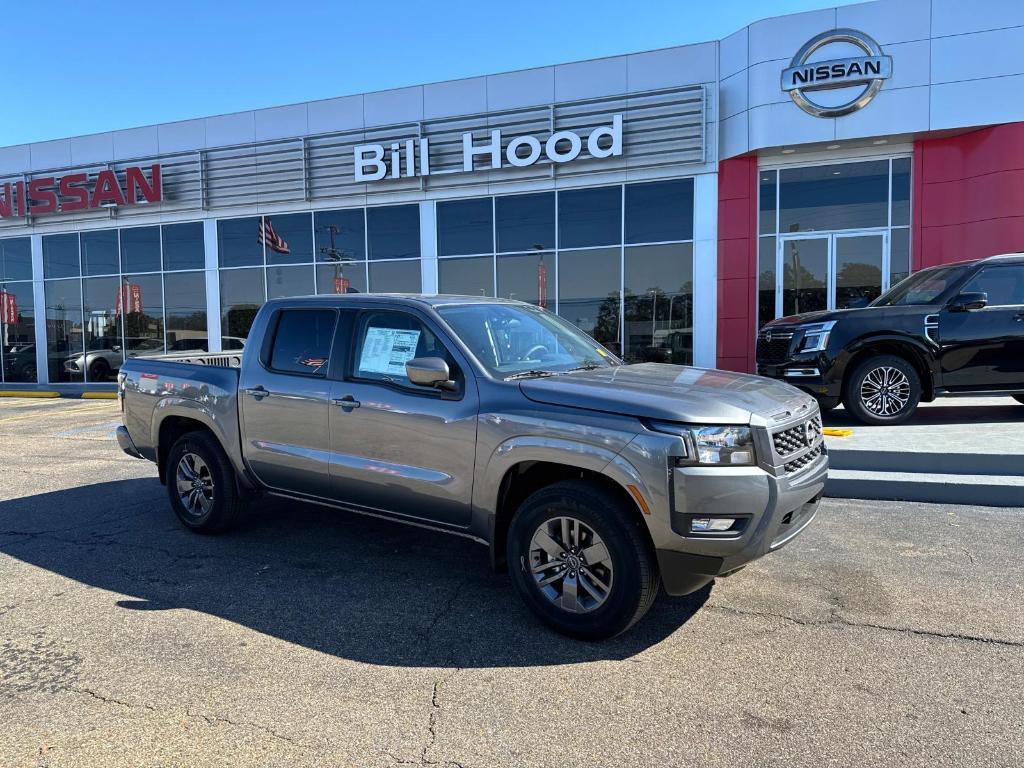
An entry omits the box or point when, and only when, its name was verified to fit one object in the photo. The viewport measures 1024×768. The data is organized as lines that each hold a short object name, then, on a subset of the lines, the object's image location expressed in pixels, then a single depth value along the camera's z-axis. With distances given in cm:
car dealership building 1330
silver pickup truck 340
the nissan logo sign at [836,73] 1324
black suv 812
